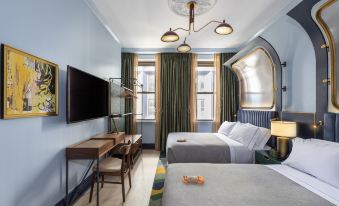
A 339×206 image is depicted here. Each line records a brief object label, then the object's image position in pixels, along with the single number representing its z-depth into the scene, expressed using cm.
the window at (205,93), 572
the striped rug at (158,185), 261
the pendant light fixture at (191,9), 269
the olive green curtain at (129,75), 540
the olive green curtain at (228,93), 539
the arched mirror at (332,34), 203
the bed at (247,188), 142
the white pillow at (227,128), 434
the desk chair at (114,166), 251
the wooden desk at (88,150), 234
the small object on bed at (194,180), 173
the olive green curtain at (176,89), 541
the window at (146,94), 575
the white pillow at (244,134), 339
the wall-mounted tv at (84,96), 234
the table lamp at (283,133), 261
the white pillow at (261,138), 326
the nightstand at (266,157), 270
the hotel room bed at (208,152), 323
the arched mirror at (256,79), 353
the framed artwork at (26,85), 152
